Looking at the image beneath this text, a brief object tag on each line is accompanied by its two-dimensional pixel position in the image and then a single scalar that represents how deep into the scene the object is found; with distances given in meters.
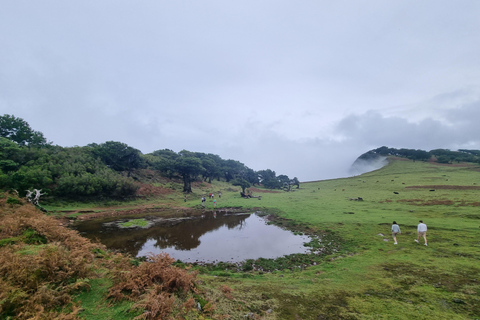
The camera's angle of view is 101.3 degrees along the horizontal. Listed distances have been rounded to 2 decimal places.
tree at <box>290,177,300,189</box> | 83.99
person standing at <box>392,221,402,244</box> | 14.27
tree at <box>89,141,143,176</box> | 47.97
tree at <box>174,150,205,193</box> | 52.38
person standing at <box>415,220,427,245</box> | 13.30
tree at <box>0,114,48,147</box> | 39.50
